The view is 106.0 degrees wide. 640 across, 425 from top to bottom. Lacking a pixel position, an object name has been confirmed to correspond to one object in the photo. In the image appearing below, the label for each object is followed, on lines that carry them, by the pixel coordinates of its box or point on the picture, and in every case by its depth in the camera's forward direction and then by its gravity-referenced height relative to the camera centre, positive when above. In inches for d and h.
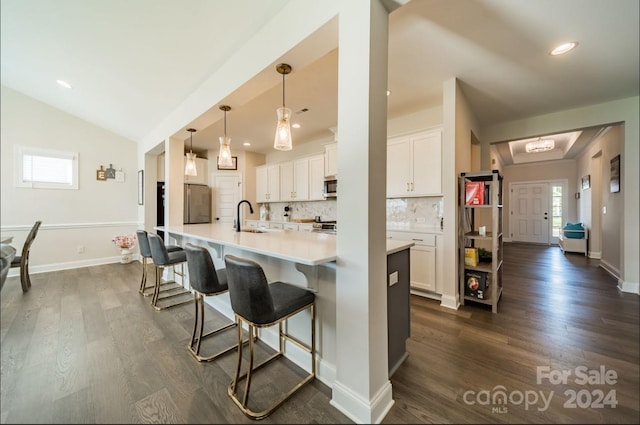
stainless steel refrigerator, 205.0 +7.3
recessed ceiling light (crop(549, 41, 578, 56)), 82.4 +57.0
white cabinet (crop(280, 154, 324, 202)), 185.9 +27.0
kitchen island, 60.8 -18.3
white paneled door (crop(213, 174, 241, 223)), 228.1 +15.1
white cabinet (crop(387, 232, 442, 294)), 115.3 -25.1
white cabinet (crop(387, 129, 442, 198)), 124.3 +25.6
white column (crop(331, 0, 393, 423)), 51.1 -1.0
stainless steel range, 163.6 -10.9
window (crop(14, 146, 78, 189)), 158.1 +30.4
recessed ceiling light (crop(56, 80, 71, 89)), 135.9 +73.4
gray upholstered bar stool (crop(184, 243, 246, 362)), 71.7 -20.5
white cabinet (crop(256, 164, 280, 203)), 218.2 +27.0
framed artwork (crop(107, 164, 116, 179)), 195.0 +32.3
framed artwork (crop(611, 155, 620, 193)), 142.1 +22.8
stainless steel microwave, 172.4 +17.0
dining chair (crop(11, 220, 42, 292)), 129.4 -26.8
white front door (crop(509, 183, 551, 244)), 288.4 -2.4
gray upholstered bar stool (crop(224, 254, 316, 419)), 52.6 -21.9
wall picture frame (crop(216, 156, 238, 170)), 230.7 +47.7
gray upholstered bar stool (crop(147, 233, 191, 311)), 101.4 -20.5
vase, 194.0 -35.3
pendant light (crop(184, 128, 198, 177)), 130.5 +24.8
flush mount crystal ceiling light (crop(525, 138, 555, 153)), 196.5 +54.7
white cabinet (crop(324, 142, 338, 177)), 169.2 +37.1
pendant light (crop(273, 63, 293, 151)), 79.4 +27.5
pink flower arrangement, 187.3 -22.8
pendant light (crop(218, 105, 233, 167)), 106.5 +25.9
